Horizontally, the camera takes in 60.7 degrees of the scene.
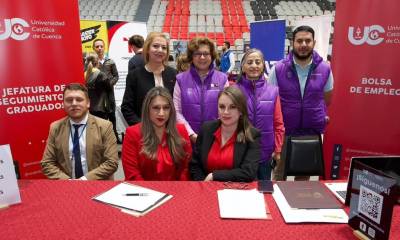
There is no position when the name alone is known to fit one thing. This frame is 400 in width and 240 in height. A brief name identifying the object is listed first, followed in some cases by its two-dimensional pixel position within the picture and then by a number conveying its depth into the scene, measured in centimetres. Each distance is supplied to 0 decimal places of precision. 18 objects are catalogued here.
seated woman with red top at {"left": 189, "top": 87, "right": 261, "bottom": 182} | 199
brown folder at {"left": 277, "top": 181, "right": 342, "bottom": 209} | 149
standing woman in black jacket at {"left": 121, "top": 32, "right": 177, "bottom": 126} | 259
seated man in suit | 224
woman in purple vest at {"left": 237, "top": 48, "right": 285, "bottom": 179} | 250
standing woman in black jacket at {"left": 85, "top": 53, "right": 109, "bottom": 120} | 412
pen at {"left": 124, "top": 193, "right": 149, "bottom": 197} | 161
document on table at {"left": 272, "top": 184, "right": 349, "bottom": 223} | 136
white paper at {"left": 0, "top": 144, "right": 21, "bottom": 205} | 150
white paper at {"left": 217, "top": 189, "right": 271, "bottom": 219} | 141
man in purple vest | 265
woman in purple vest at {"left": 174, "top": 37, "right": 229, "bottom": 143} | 253
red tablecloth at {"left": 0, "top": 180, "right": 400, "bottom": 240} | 127
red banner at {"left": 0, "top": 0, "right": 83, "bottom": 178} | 254
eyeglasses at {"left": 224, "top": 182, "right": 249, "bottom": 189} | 172
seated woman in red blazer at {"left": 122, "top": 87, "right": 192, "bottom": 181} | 204
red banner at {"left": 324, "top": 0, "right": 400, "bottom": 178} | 256
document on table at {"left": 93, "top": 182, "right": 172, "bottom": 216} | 148
